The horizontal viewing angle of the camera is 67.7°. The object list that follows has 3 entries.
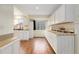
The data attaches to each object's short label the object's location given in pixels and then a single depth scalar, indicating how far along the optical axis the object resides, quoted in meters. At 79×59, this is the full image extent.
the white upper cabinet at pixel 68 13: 1.98
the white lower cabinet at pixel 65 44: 1.92
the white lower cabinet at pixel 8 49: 0.86
